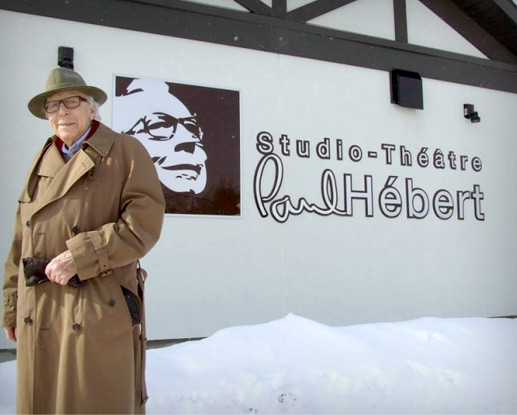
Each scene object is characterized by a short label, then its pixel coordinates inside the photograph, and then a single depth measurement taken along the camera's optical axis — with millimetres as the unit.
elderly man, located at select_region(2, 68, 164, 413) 2111
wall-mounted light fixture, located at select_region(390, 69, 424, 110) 6977
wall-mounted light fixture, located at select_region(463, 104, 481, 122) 7492
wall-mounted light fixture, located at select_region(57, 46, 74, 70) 5215
